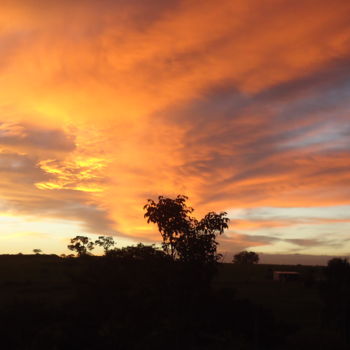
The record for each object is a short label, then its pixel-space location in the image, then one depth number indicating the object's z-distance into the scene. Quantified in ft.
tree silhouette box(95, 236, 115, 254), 232.16
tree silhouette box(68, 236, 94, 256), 330.46
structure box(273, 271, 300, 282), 322.86
